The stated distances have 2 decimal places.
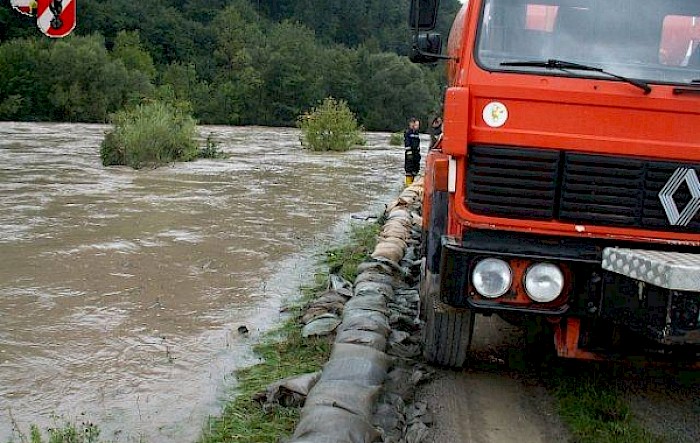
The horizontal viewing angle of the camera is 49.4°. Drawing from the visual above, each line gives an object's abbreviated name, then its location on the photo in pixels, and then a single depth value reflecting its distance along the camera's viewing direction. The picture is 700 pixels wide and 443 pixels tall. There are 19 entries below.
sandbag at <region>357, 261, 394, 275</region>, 6.62
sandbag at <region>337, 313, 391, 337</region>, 4.91
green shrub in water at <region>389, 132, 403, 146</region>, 35.88
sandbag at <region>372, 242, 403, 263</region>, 7.21
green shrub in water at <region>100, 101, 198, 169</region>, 19.75
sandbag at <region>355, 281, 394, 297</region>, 5.86
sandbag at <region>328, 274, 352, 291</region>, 6.68
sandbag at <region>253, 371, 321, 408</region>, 4.16
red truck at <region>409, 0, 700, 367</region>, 3.61
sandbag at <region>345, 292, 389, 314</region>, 5.36
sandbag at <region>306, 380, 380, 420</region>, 3.68
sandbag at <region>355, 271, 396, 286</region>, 6.31
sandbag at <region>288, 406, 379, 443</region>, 3.33
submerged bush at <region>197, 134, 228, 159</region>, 23.42
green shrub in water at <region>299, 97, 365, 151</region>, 27.97
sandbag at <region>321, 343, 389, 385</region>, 4.09
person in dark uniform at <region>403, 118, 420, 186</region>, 15.31
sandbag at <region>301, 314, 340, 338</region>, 5.51
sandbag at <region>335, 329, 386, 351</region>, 4.64
